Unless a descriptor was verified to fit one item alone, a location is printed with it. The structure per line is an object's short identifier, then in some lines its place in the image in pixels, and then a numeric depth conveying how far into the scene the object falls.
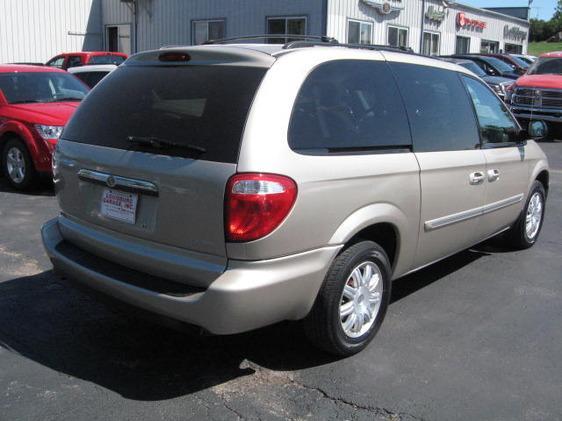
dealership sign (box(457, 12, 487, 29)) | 31.69
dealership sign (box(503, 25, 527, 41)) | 39.15
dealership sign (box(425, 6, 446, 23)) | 28.25
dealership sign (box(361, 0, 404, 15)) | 23.86
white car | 13.05
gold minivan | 3.04
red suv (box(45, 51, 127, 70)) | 17.17
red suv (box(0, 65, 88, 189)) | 8.03
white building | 22.69
